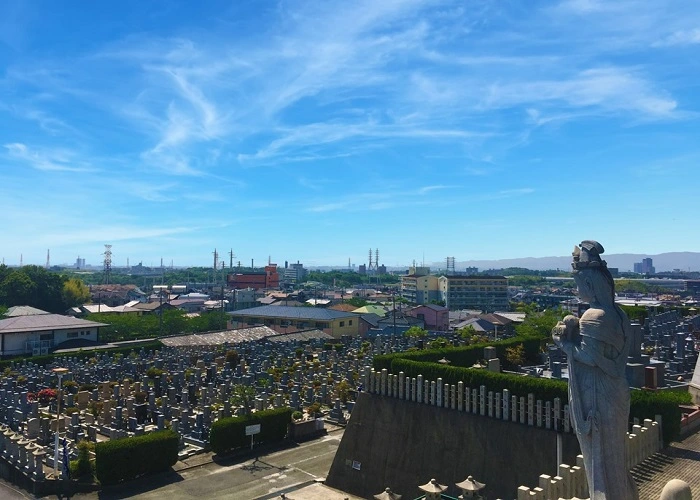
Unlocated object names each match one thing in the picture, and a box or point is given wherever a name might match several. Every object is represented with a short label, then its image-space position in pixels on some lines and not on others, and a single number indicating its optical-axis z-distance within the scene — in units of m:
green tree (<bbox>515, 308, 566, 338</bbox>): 36.63
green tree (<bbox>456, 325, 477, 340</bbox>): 44.42
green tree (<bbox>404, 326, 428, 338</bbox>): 49.94
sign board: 22.02
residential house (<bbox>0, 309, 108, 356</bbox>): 43.41
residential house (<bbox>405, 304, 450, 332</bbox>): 70.44
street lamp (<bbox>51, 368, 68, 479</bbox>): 18.60
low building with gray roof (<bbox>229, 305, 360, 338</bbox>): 60.84
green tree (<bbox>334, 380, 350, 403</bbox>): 28.58
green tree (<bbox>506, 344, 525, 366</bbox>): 24.59
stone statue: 7.10
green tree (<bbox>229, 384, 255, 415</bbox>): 23.71
